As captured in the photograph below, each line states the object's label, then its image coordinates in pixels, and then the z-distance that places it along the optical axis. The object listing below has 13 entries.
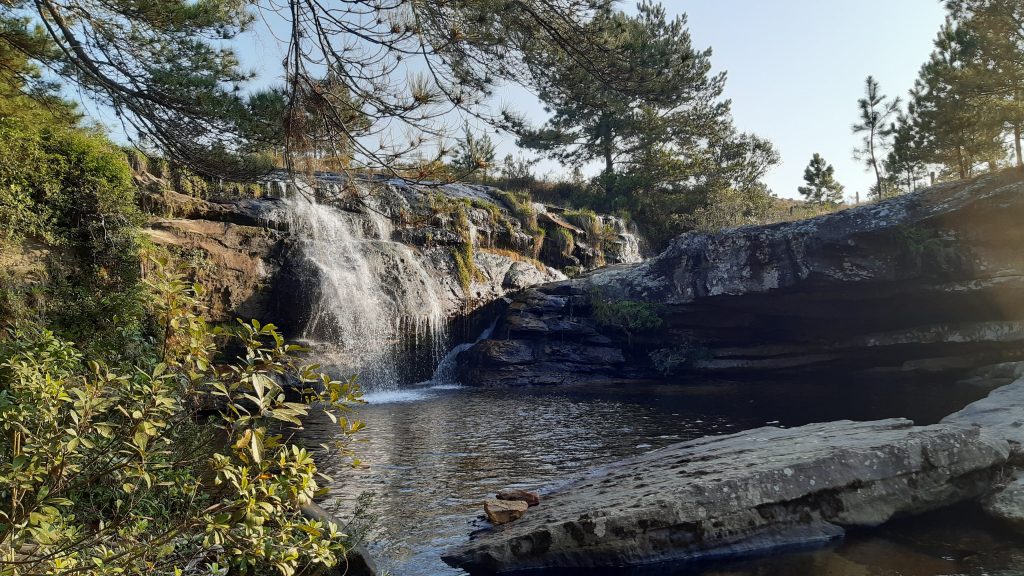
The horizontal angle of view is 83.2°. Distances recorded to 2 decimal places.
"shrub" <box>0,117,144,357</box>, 10.91
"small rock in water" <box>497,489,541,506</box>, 7.21
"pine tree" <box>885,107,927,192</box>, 25.20
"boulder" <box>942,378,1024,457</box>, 7.11
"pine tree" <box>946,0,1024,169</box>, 16.97
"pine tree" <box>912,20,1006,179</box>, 18.66
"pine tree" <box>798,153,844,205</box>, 42.69
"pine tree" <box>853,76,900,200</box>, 31.09
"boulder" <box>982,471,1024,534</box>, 5.68
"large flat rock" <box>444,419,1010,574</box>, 5.62
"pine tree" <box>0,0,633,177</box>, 5.30
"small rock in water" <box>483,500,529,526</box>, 6.57
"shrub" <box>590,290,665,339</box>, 21.28
